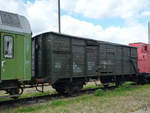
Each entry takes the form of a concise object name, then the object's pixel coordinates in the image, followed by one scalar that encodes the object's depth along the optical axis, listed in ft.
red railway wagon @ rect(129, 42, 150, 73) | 49.26
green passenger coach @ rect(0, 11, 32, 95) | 20.68
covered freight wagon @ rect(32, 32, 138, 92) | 26.84
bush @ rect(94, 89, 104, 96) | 29.86
